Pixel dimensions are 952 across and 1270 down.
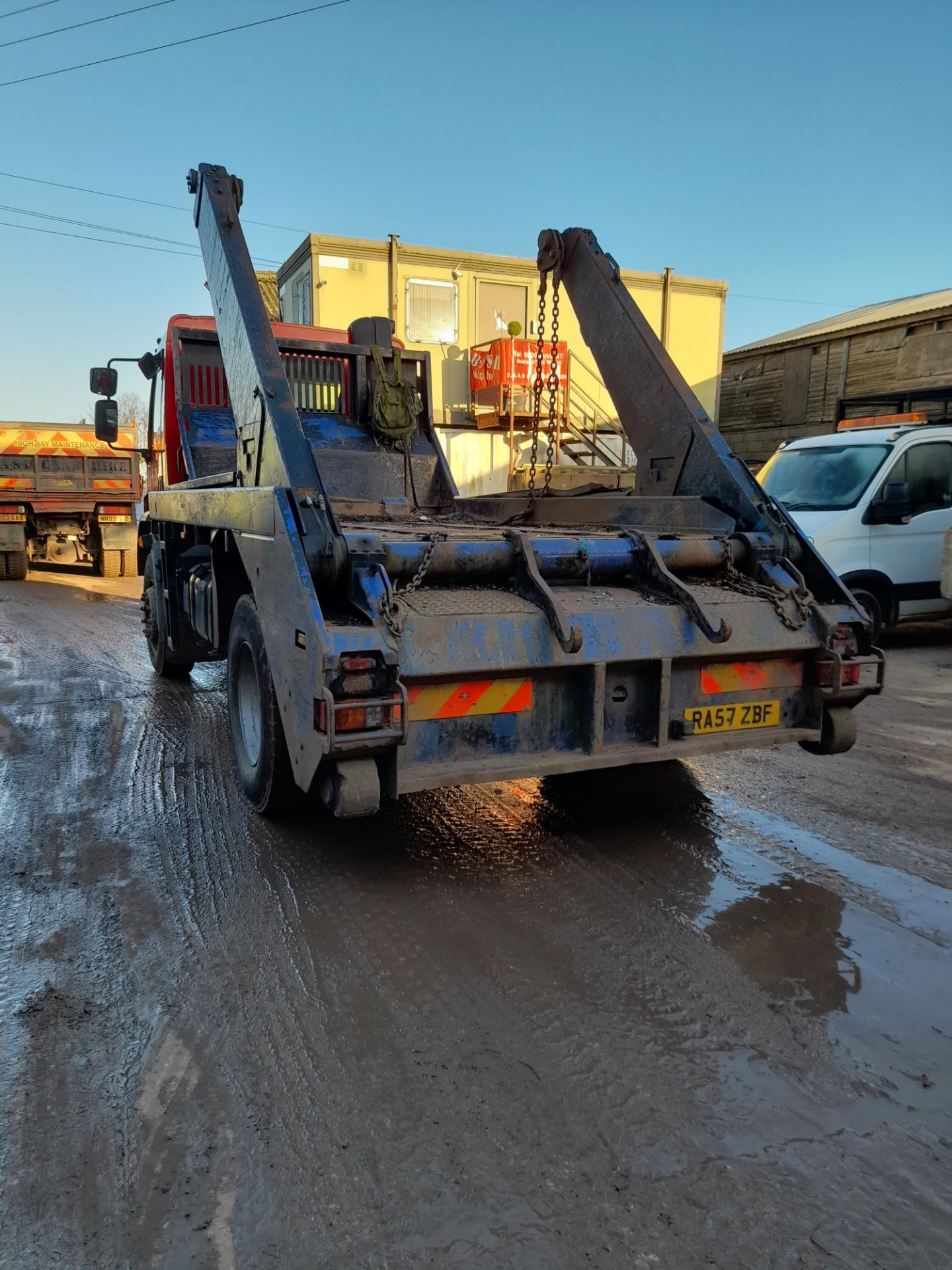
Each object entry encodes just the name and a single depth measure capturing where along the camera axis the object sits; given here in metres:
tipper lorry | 16.77
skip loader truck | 3.27
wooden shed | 14.73
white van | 8.90
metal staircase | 20.14
